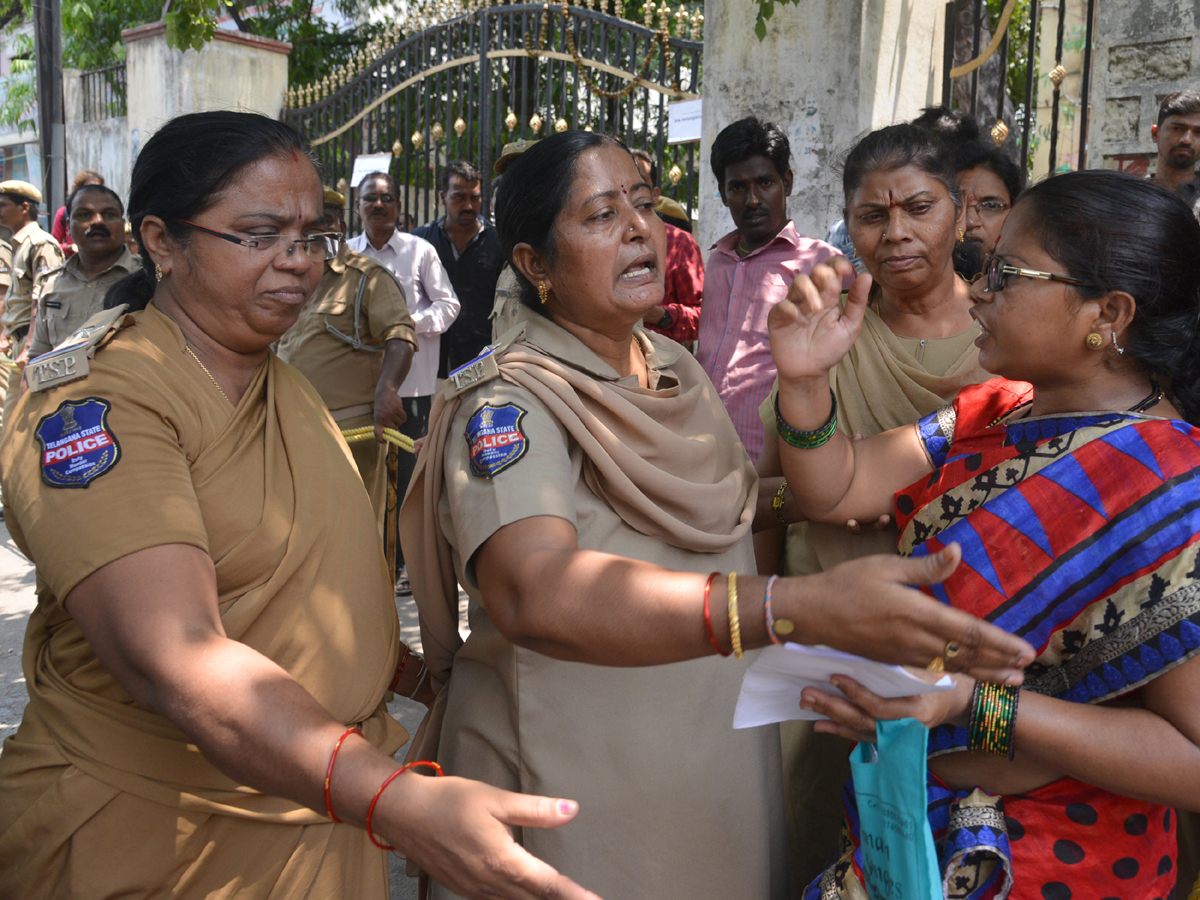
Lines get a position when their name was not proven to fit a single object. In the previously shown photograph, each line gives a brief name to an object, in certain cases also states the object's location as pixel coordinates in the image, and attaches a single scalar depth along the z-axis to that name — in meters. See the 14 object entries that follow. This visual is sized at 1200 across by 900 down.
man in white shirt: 6.12
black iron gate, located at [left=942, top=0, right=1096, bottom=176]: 4.05
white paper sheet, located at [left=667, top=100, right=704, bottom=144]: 5.75
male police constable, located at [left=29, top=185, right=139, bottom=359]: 5.59
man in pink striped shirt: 3.95
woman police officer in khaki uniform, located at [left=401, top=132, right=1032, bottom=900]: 1.44
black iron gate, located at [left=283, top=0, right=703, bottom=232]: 6.35
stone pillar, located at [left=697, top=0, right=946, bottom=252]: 4.82
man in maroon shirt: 4.61
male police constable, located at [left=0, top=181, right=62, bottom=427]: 7.06
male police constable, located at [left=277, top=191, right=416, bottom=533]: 4.88
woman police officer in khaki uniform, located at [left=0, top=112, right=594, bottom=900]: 1.28
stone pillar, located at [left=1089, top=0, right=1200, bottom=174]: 5.86
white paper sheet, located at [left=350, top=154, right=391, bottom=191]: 7.31
